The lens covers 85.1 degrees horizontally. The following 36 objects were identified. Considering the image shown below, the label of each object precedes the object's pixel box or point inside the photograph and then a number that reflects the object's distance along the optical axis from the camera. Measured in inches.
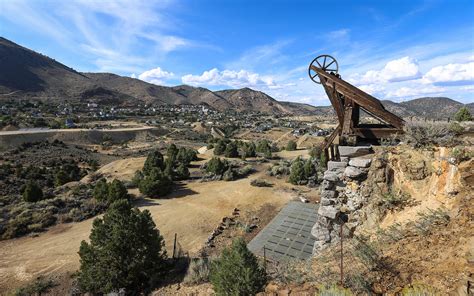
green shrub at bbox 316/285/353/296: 155.6
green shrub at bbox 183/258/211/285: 296.4
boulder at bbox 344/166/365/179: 276.0
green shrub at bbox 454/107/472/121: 512.9
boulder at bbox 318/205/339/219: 287.3
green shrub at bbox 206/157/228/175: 884.7
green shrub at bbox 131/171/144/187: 795.6
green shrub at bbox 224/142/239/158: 1171.3
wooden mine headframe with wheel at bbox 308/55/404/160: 317.1
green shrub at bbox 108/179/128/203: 645.9
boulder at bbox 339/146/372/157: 291.7
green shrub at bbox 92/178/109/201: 666.2
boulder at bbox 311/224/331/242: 295.6
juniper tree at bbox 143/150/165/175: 902.4
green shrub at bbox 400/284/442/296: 137.3
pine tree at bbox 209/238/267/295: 209.7
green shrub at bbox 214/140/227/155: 1244.8
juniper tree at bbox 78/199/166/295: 312.8
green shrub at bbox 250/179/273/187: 753.6
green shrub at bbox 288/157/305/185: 762.8
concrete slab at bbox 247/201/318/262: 366.0
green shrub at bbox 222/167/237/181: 836.6
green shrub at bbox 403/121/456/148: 249.0
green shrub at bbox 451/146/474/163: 218.4
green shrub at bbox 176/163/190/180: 870.4
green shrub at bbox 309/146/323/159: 1042.1
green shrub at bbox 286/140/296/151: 1385.7
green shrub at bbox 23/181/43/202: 711.1
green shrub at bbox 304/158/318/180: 776.8
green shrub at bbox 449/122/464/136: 262.4
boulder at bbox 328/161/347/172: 293.4
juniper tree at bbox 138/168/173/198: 706.2
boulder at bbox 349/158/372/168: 275.1
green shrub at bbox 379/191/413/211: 242.8
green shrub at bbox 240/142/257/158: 1131.0
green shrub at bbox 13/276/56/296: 339.3
